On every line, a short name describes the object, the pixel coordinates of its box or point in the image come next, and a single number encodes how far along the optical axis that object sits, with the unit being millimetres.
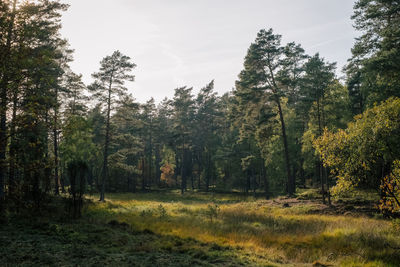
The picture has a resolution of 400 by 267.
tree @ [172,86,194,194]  45312
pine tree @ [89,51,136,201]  26766
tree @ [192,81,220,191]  49969
